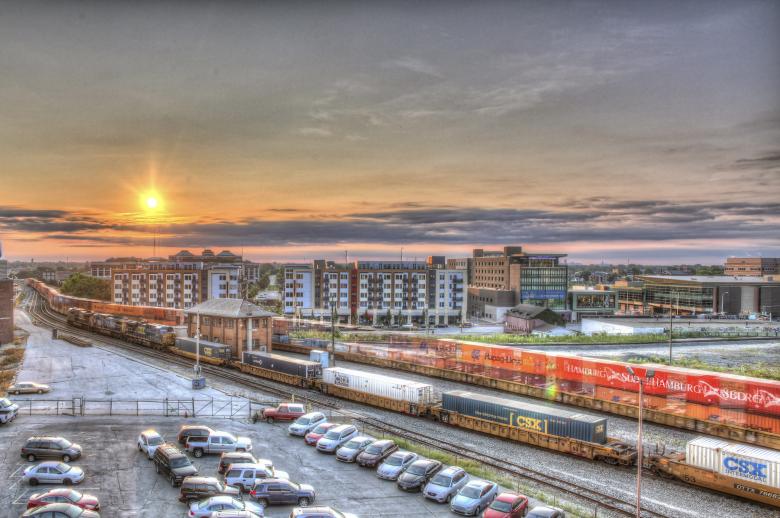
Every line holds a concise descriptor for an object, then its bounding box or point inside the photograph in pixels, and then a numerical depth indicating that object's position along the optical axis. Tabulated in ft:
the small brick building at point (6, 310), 223.51
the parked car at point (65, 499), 74.64
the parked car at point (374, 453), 96.17
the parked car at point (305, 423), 113.70
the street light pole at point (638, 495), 70.33
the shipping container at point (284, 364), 158.51
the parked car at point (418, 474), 86.74
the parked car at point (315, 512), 70.64
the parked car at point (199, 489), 79.97
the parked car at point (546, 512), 72.79
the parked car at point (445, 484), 82.79
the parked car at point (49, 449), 93.45
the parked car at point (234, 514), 70.33
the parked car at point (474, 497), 78.18
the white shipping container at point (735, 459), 83.51
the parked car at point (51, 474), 84.23
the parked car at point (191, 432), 103.04
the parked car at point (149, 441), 97.19
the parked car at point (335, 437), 103.57
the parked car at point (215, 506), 72.64
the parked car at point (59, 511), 69.10
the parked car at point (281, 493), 80.84
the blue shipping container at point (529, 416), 103.35
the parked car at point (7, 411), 114.32
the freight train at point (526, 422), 86.12
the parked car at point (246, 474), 85.66
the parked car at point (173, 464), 86.28
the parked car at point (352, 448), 98.84
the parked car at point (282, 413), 123.34
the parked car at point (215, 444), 100.99
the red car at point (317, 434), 108.27
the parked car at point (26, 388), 143.54
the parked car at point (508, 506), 75.36
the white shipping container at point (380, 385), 131.34
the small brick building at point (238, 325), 195.00
